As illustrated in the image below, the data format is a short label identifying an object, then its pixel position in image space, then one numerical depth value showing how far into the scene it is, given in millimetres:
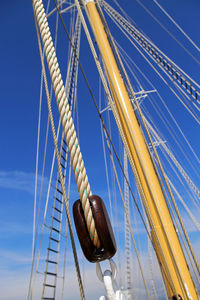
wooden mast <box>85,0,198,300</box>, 3580
